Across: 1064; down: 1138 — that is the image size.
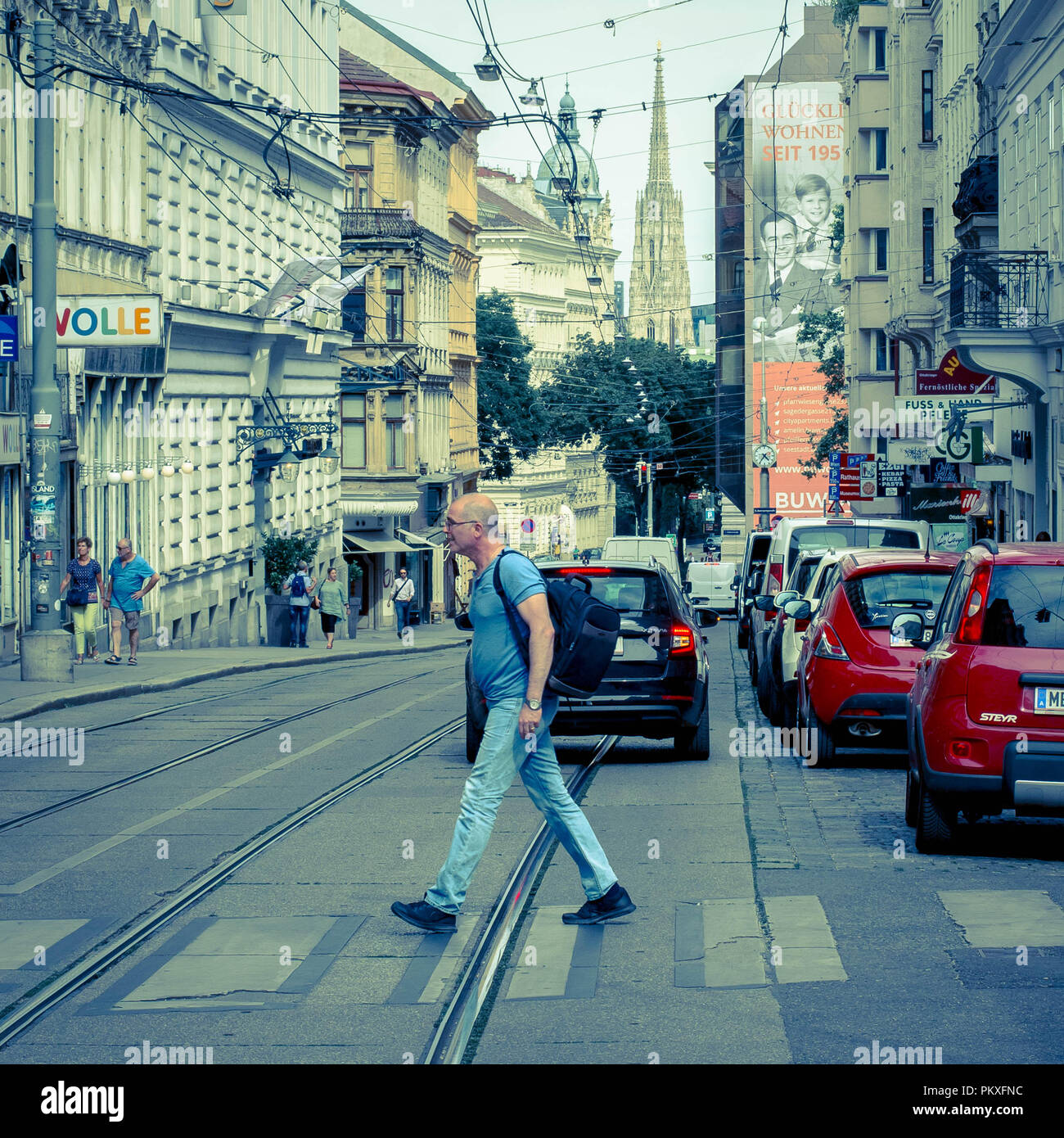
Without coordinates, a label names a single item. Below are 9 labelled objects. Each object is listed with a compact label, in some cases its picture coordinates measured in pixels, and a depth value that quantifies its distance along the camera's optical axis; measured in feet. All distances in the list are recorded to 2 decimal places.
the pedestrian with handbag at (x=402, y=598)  162.50
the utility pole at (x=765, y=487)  295.56
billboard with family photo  334.24
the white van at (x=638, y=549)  164.96
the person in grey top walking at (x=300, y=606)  133.59
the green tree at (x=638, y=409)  319.47
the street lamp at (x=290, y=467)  148.56
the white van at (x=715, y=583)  209.26
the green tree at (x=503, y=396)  297.94
